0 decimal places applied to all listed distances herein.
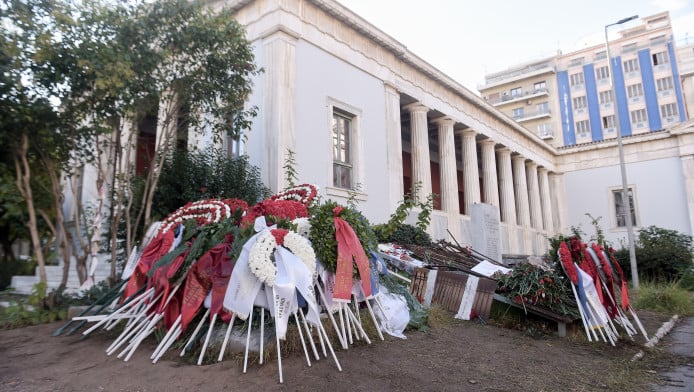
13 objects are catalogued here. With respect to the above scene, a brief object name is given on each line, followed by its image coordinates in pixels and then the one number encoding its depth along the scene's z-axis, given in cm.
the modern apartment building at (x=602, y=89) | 4334
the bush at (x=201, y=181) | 895
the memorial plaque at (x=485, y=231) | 1154
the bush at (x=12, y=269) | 1213
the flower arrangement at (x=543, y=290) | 601
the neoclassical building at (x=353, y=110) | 1096
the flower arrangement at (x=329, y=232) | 473
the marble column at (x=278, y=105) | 1039
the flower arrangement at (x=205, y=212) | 552
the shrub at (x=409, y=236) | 1087
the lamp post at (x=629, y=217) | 1420
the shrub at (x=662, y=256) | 1482
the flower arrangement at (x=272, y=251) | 402
